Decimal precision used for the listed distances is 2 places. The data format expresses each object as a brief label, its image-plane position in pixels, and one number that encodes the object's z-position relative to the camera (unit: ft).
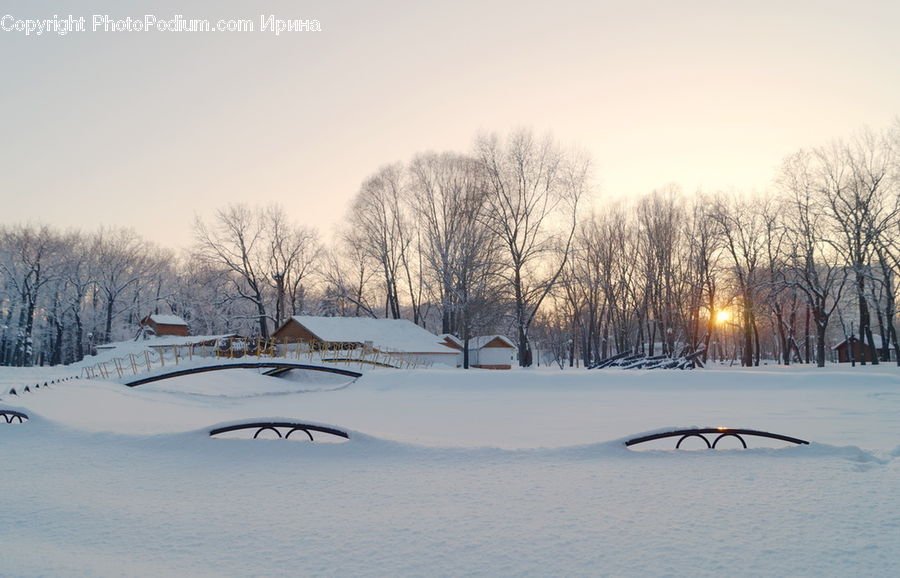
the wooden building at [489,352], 170.50
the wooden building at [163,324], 182.77
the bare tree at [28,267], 163.73
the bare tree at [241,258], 175.73
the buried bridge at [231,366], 79.66
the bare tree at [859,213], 106.83
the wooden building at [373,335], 135.27
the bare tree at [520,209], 122.52
